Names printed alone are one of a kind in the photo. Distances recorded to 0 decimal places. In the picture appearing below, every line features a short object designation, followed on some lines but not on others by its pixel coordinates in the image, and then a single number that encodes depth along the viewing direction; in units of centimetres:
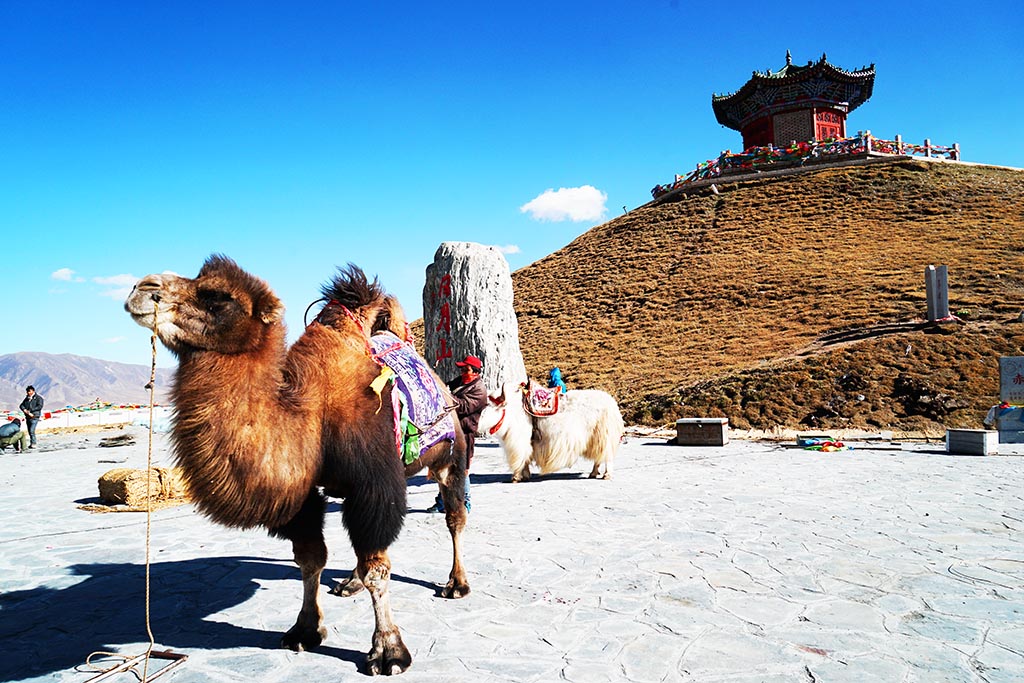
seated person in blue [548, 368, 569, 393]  1039
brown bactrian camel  292
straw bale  847
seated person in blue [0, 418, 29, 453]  1655
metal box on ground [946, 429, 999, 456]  1105
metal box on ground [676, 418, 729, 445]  1394
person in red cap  620
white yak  912
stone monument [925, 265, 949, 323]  2105
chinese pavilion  4850
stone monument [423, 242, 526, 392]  1236
